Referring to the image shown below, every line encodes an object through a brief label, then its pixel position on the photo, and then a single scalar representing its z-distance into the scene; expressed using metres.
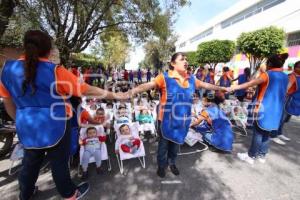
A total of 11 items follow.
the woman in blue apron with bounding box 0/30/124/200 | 1.30
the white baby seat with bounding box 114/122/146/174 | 2.41
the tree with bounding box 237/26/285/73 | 9.99
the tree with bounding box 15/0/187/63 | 5.70
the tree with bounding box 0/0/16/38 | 3.23
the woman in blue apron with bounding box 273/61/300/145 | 2.99
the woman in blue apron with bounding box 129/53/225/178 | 2.00
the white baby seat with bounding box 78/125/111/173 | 2.33
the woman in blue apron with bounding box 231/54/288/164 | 2.33
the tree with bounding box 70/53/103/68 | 20.57
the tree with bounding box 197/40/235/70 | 15.51
